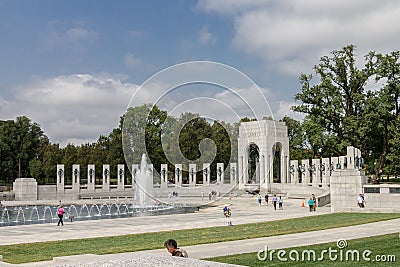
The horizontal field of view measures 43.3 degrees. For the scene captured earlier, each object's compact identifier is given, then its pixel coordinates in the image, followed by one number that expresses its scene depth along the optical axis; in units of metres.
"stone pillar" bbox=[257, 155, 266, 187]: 61.48
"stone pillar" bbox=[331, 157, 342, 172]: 52.65
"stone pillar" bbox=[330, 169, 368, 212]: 32.09
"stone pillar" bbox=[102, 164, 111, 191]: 60.12
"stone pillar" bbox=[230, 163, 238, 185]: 65.40
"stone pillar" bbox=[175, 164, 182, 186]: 60.77
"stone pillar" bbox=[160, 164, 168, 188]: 61.00
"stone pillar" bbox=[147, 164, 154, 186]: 55.81
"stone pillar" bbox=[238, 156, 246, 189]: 64.36
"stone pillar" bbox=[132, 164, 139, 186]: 57.03
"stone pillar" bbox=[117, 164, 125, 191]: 60.88
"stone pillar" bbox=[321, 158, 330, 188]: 54.42
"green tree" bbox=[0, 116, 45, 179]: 84.00
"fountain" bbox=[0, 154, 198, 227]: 33.33
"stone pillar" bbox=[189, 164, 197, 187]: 62.75
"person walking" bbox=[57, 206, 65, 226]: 25.64
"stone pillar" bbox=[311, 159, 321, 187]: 56.50
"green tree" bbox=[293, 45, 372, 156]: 56.53
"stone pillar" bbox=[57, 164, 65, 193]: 58.36
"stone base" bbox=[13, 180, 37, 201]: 54.34
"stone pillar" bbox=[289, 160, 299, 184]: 61.64
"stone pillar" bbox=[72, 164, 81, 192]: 58.73
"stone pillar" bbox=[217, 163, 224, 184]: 61.79
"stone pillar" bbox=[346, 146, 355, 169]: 35.99
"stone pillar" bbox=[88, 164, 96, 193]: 59.51
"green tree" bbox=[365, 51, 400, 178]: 54.59
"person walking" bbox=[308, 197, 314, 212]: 33.75
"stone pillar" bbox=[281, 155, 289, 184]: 64.31
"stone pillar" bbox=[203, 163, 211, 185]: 62.44
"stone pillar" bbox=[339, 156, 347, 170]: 49.80
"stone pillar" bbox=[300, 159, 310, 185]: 57.86
